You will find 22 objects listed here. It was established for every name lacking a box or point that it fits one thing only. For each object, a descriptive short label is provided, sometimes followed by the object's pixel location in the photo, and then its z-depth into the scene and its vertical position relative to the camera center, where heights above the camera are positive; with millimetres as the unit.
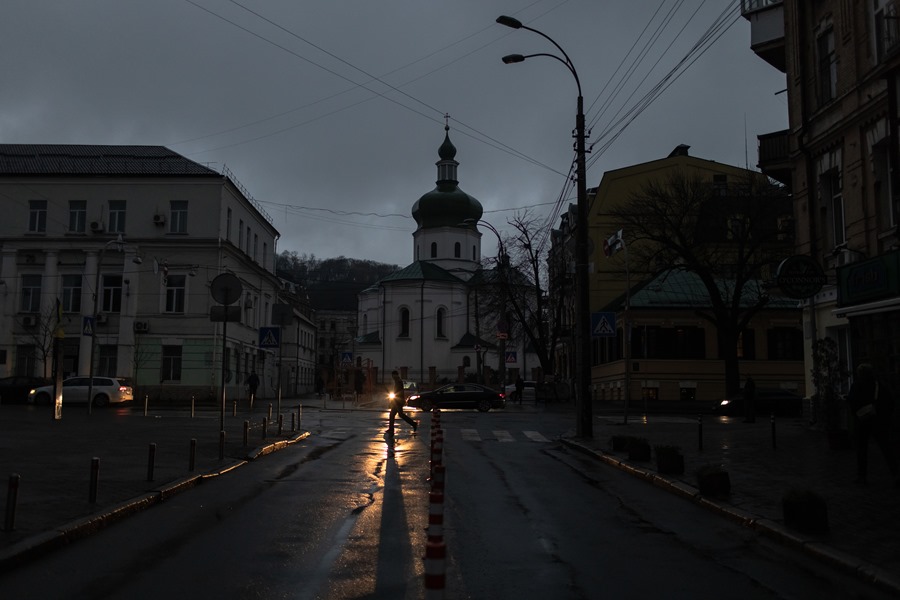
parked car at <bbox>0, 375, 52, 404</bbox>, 40438 -240
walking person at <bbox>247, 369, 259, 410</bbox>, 43884 +203
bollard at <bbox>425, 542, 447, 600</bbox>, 4250 -935
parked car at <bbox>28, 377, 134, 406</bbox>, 39375 -355
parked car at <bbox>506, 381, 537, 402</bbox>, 64113 -226
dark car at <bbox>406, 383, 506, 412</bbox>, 41625 -467
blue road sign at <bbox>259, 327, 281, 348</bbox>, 23938 +1372
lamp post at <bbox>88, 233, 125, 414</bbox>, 30719 +2049
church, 83375 +8230
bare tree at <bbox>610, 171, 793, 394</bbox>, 35562 +7018
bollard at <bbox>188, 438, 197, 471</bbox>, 13953 -1182
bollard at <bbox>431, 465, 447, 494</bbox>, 6011 -693
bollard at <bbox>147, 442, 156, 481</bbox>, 12298 -1117
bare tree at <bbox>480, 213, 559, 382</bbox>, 51094 +6335
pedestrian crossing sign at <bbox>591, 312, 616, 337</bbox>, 24000 +1843
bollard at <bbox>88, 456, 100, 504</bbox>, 10133 -1136
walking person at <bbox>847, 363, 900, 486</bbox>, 11766 -332
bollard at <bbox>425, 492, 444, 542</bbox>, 4707 -814
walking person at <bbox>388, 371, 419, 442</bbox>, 23656 -457
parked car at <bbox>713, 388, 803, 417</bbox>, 34031 -590
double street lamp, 22141 +2469
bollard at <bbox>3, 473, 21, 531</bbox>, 8258 -1180
